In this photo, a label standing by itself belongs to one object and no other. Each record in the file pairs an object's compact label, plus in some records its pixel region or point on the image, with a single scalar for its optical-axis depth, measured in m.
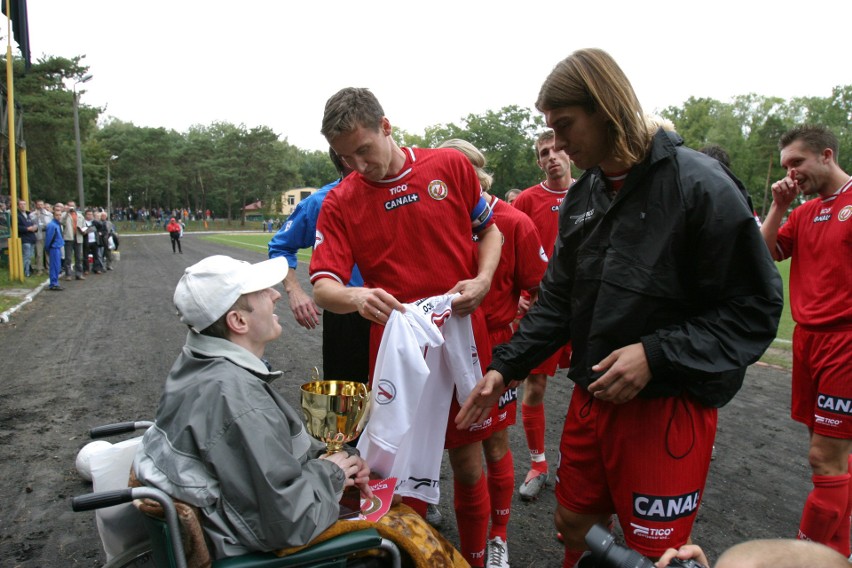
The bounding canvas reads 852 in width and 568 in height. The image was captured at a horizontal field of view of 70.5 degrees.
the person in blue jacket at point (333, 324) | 3.71
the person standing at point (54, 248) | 15.70
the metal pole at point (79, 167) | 29.98
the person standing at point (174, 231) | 31.81
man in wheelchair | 1.92
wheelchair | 1.84
